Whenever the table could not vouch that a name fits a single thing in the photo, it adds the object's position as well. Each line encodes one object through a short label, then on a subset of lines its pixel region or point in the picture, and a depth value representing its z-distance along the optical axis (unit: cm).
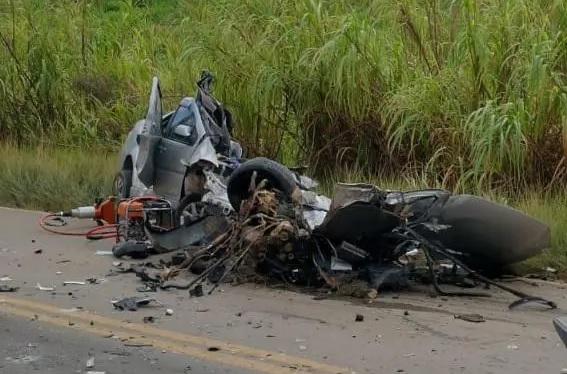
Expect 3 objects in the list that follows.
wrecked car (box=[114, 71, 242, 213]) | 977
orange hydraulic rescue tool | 1047
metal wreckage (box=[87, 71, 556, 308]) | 791
